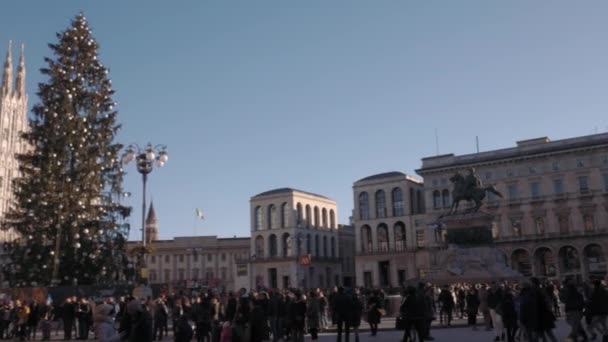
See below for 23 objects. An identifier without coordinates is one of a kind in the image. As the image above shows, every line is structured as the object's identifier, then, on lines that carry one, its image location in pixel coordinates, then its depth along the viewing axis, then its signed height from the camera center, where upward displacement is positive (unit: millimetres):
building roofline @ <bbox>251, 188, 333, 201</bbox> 91050 +13836
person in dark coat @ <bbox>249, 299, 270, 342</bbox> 11320 -630
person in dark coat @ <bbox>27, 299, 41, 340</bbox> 21594 -727
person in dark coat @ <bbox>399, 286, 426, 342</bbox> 12773 -557
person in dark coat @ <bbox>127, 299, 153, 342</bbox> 8898 -438
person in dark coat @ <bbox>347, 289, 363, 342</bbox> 14477 -655
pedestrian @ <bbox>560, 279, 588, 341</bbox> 13750 -584
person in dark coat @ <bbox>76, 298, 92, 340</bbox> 21406 -830
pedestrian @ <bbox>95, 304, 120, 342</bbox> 9164 -466
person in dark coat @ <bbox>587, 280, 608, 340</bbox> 13078 -530
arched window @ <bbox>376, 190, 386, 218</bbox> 85581 +10811
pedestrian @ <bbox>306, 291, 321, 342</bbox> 15669 -690
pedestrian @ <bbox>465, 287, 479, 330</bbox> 20969 -720
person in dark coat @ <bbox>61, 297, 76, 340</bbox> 21781 -696
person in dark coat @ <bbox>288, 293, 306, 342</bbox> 15227 -724
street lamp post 22500 +4657
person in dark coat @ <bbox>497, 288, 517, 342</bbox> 14227 -824
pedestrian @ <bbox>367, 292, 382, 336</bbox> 18719 -891
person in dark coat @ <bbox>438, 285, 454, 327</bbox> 21672 -651
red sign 63781 +2722
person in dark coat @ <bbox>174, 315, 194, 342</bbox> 11133 -714
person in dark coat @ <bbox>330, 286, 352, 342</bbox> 14367 -515
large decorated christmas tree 28359 +5135
